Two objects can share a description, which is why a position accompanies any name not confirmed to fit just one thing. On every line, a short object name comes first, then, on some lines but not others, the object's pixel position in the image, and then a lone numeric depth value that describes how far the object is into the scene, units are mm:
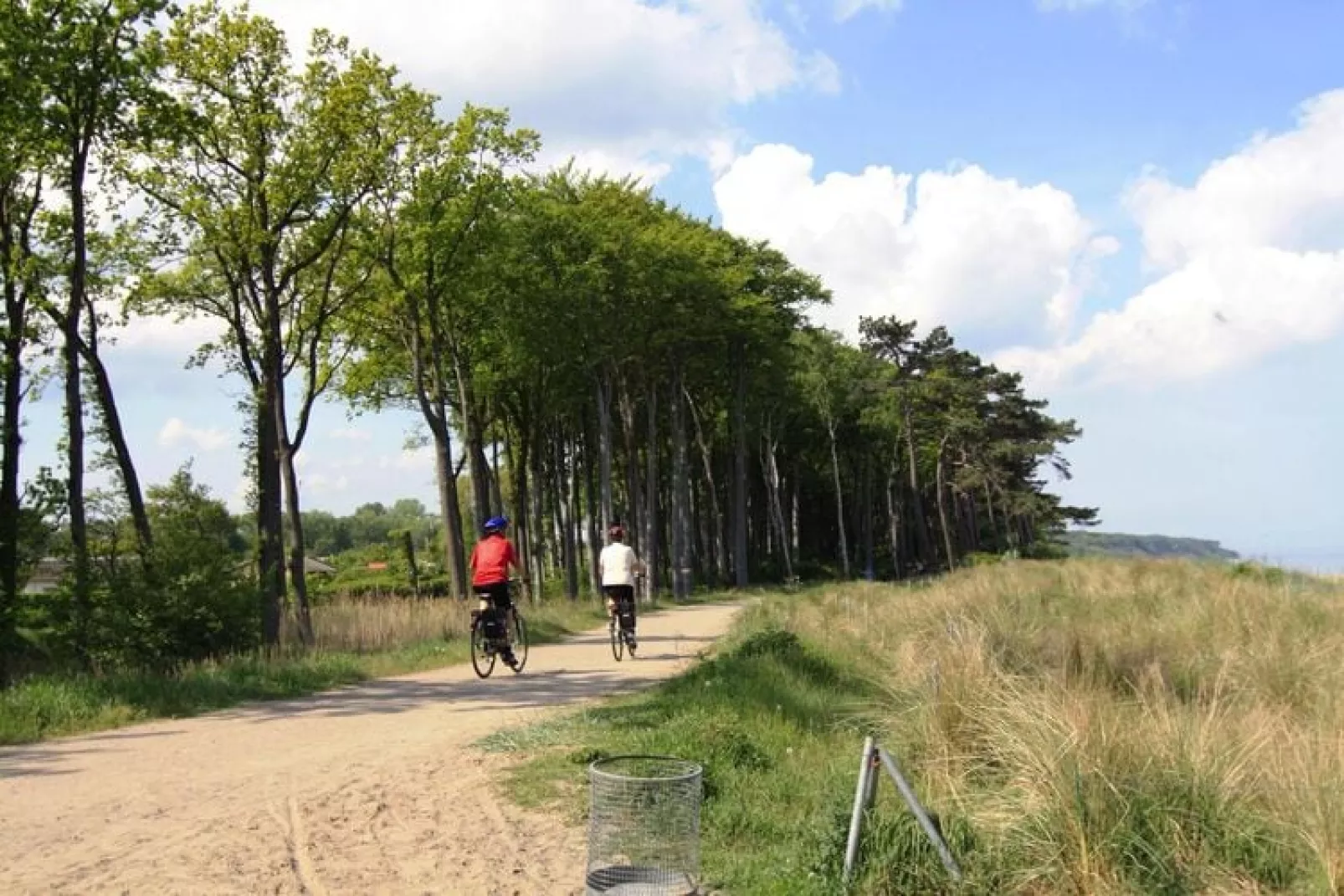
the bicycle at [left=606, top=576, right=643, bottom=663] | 16578
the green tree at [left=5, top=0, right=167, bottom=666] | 15445
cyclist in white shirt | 16625
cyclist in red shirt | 14500
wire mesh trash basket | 5516
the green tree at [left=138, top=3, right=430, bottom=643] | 22156
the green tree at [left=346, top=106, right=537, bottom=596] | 27078
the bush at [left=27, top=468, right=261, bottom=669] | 14180
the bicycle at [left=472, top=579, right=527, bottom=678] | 14484
